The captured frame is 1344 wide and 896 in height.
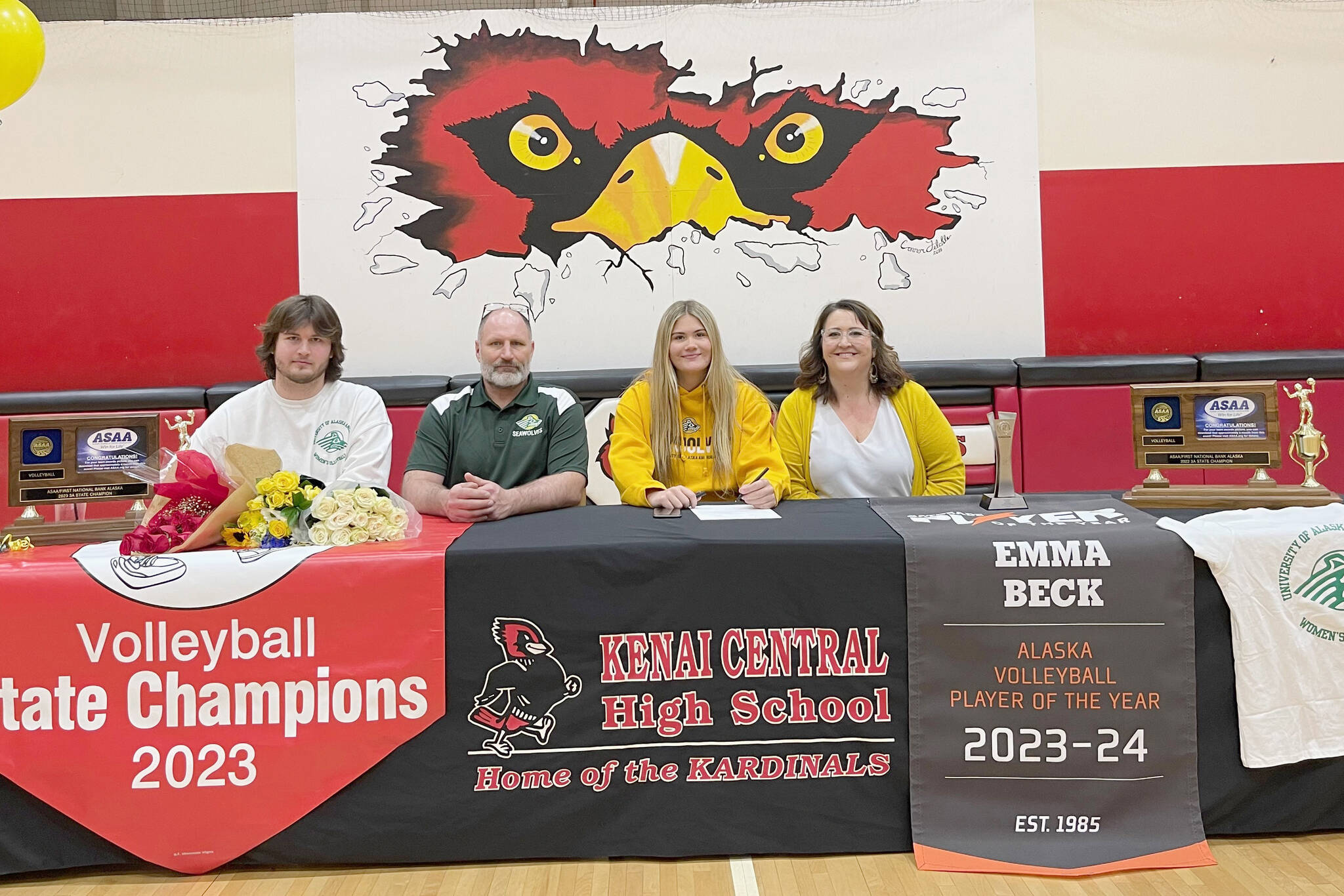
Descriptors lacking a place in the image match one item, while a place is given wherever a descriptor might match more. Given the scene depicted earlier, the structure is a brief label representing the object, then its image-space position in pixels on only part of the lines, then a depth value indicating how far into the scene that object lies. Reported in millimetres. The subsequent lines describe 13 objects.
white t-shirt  1805
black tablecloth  1813
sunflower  2018
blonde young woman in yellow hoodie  2568
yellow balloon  2883
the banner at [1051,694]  1810
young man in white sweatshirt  2611
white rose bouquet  1954
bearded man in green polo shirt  2615
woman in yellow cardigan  2660
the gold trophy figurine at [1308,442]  2133
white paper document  2168
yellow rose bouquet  1964
